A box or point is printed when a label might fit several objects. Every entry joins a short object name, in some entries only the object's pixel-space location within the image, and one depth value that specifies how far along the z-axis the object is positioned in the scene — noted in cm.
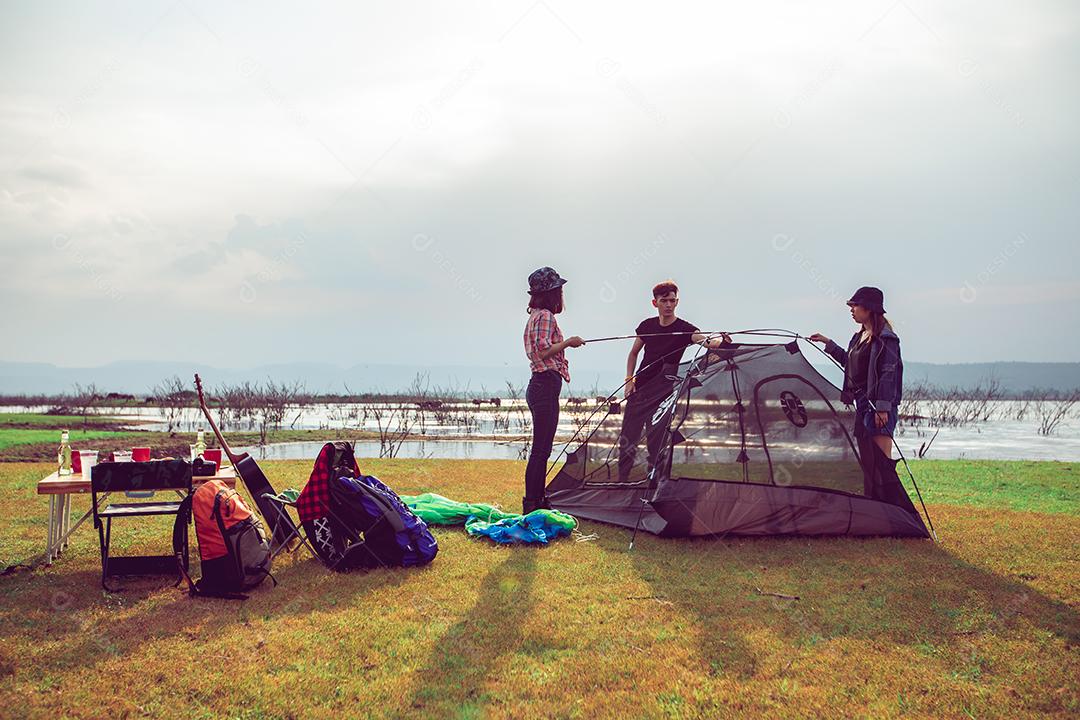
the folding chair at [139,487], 460
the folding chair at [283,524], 539
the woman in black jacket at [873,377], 605
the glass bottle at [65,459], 534
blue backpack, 523
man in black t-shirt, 677
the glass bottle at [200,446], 565
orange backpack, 457
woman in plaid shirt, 634
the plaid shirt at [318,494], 525
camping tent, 613
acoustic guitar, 537
